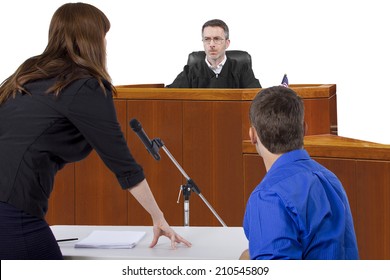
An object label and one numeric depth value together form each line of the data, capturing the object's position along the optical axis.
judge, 5.52
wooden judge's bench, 4.44
